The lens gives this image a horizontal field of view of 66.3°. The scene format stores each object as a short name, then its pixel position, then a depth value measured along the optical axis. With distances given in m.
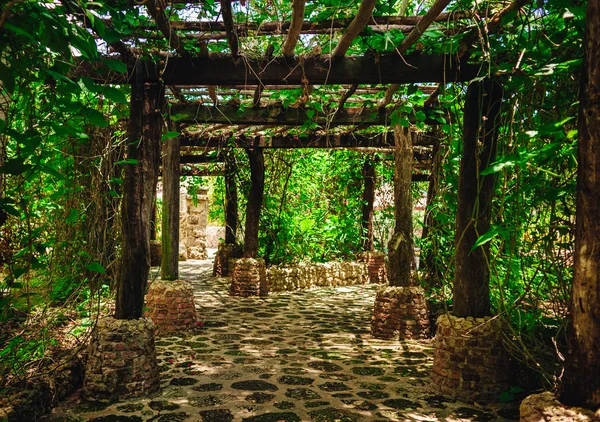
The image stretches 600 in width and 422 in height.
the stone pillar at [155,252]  13.45
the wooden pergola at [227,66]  3.48
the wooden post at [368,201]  11.47
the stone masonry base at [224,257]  11.76
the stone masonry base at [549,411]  1.90
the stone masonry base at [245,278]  9.45
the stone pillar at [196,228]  16.53
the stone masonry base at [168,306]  6.19
